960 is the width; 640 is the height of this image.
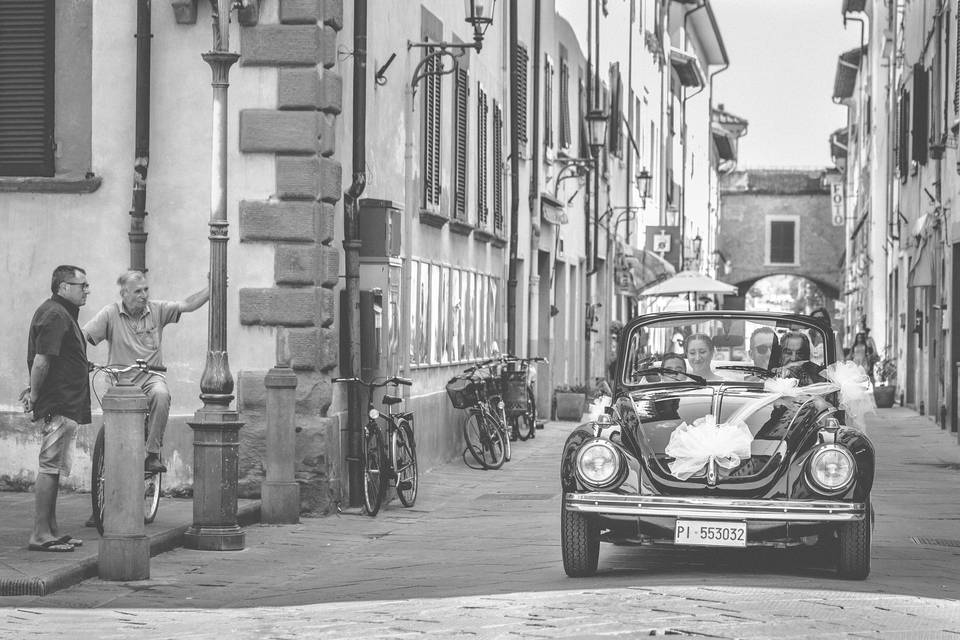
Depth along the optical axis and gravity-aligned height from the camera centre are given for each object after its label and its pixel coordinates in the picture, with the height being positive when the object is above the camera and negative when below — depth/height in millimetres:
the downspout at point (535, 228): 26266 +1386
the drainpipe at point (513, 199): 24156 +1696
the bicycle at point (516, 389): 22734 -987
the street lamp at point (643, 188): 39634 +3133
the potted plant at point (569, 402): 28109 -1419
